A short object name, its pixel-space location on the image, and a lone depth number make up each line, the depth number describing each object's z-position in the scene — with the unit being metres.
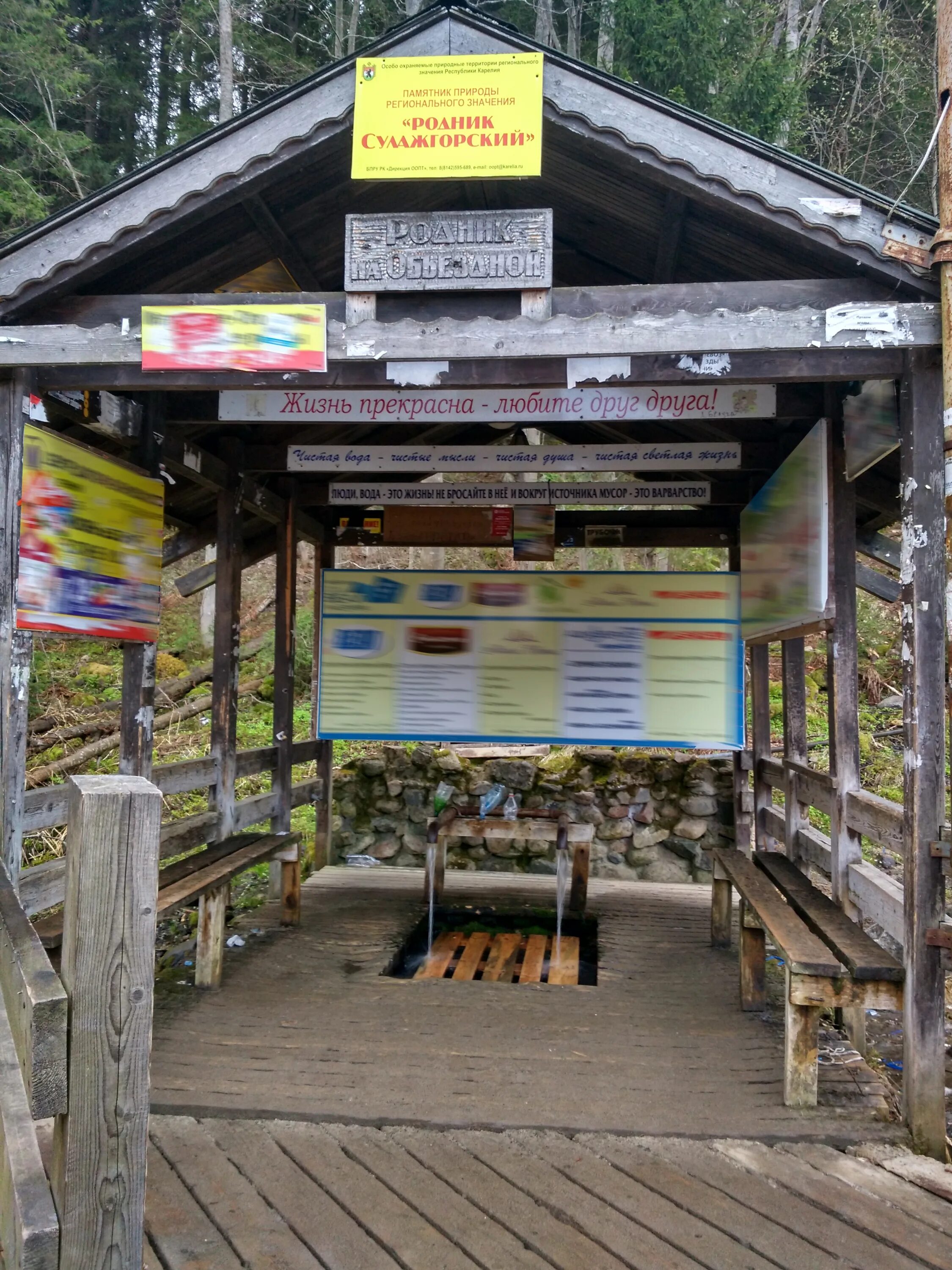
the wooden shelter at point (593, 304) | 3.65
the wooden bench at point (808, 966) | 3.53
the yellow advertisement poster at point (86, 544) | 4.16
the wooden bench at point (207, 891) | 4.43
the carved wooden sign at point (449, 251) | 3.94
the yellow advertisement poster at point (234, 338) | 3.99
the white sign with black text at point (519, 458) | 5.96
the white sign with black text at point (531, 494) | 6.61
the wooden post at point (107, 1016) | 1.79
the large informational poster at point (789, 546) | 4.48
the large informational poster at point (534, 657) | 7.20
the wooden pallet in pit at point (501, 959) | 5.61
